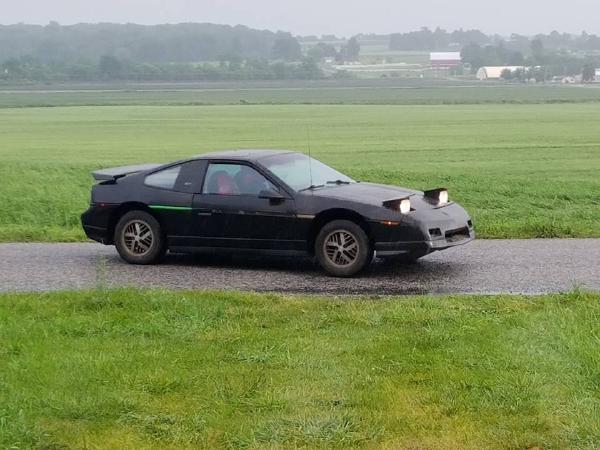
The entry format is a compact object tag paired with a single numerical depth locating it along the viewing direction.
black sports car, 10.29
